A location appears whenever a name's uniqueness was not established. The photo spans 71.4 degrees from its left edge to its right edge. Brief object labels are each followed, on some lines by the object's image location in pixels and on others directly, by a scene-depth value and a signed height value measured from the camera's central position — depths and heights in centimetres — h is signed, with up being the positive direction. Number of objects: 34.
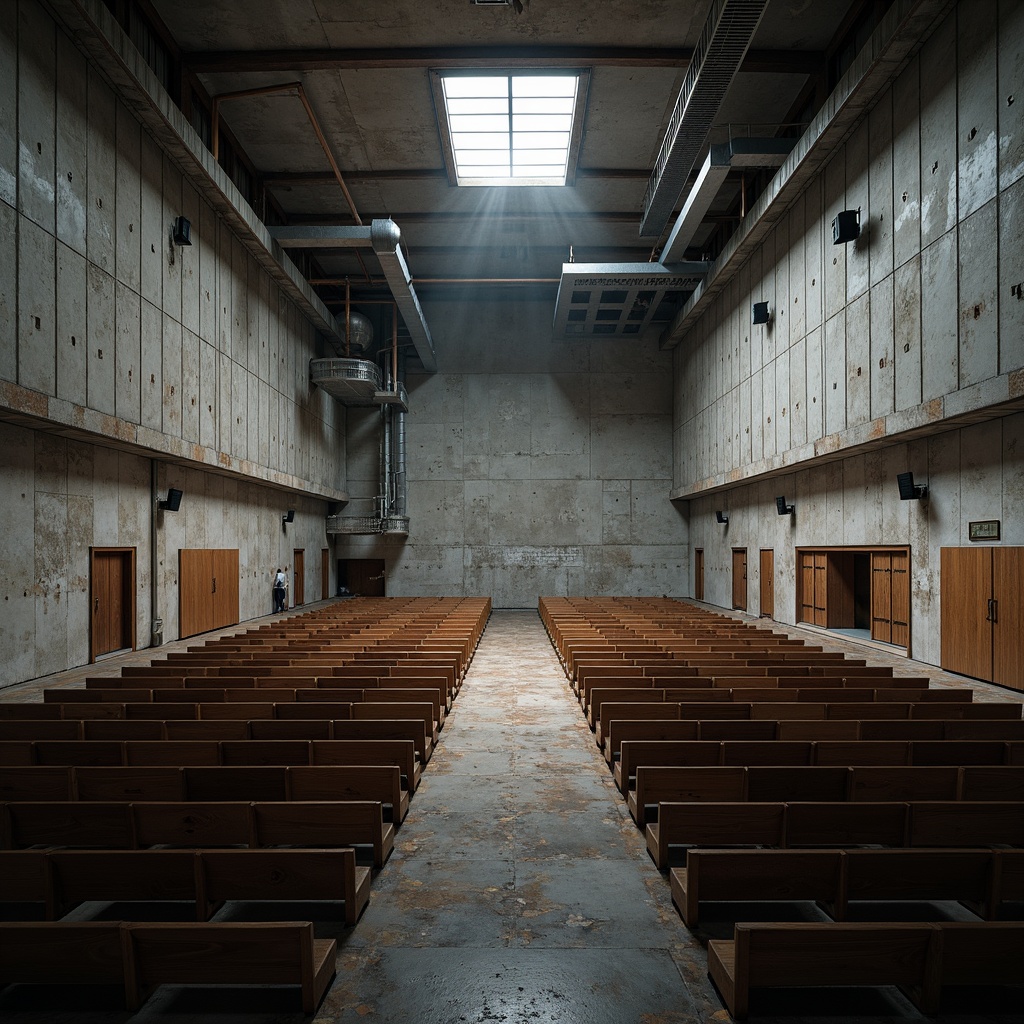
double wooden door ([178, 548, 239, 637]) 1478 -123
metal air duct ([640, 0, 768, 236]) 962 +714
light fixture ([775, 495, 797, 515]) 1652 +61
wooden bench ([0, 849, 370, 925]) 291 -142
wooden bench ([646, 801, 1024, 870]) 350 -143
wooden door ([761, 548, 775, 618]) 1808 -127
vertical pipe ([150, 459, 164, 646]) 1362 -65
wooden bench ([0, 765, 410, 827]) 421 -149
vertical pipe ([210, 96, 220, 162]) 1465 +842
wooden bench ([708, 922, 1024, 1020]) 240 -143
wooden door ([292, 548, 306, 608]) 2227 -143
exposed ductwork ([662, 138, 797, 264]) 1415 +753
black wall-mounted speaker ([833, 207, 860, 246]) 1209 +524
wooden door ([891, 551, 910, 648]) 1203 -113
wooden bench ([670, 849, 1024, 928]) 292 -141
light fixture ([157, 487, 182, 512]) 1391 +64
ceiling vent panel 1998 +736
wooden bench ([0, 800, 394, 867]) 353 -145
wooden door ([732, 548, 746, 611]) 2059 -131
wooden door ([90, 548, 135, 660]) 1192 -117
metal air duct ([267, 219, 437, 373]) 1692 +716
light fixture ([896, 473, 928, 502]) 1130 +71
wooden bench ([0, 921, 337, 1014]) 243 -144
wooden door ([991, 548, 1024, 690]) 914 -108
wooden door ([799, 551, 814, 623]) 1599 -119
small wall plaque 959 +4
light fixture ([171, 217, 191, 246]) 1331 +566
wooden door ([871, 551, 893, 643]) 1306 -117
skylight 1484 +930
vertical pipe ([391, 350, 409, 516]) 2598 +263
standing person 1998 -159
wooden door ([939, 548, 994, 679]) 978 -109
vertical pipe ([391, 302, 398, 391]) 2433 +607
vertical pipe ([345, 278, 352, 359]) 2242 +650
